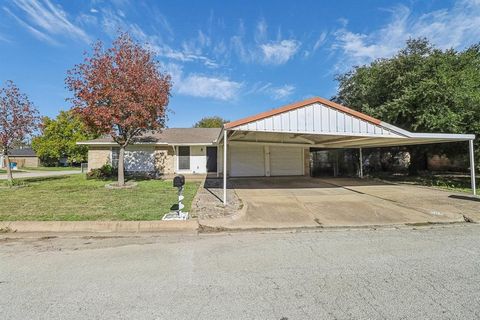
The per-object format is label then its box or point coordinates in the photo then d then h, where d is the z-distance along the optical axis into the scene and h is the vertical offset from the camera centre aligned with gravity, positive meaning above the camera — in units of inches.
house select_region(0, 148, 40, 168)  1911.9 +82.9
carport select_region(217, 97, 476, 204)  316.8 +51.7
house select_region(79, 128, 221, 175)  722.2 +30.2
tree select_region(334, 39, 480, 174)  477.7 +151.4
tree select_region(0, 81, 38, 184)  498.9 +93.0
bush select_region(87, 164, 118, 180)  665.0 -12.7
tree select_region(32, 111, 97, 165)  1670.8 +185.3
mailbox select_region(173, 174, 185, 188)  264.1 -14.6
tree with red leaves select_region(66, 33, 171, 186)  458.3 +136.8
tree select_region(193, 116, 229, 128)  1889.8 +332.9
